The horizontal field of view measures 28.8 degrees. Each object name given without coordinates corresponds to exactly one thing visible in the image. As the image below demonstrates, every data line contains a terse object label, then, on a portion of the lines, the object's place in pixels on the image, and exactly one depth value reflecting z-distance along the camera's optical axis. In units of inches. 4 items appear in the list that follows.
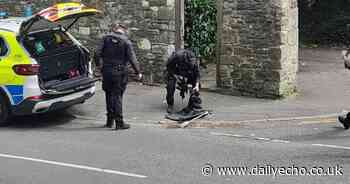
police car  407.2
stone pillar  491.5
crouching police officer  440.5
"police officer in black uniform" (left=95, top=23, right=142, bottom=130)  405.4
